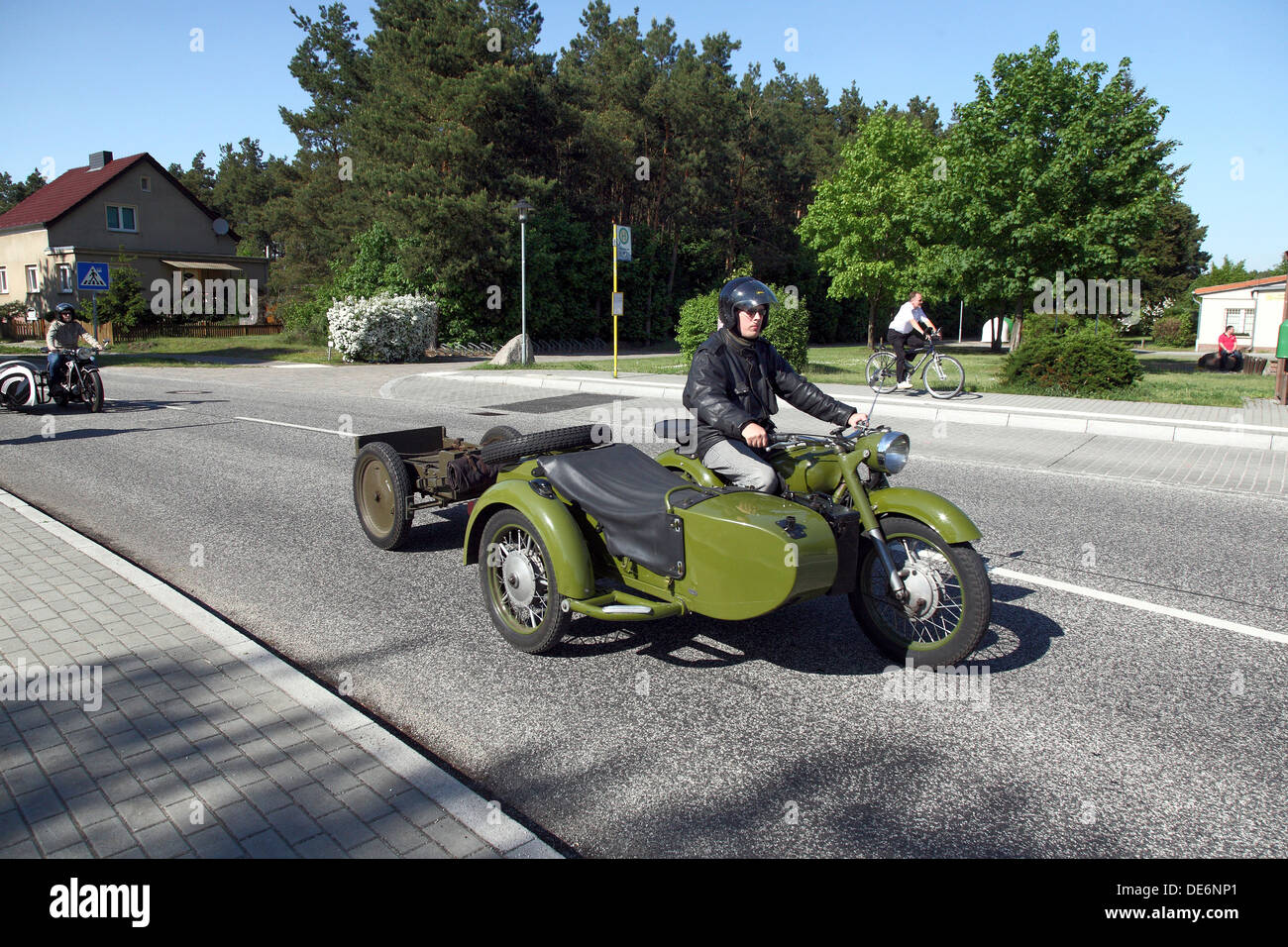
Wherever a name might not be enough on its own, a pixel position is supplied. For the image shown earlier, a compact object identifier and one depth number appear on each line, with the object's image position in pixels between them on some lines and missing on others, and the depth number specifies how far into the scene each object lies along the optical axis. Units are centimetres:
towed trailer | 600
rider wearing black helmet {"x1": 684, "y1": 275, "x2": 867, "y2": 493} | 427
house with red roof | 4253
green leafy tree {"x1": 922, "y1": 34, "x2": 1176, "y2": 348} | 2508
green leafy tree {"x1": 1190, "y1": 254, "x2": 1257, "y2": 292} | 5938
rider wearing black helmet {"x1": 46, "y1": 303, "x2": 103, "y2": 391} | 1346
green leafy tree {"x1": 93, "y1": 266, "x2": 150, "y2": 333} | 3509
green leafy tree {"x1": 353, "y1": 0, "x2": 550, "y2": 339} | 3247
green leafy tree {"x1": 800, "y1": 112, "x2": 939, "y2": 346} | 3816
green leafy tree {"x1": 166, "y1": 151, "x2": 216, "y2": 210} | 10325
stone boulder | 2447
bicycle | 1516
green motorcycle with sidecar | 375
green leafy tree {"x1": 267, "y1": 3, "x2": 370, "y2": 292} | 4981
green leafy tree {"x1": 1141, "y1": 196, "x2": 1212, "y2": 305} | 5369
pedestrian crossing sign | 2027
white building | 3928
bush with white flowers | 2717
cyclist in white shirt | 1563
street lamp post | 2228
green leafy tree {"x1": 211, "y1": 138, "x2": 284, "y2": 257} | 8500
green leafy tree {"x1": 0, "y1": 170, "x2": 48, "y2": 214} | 10500
